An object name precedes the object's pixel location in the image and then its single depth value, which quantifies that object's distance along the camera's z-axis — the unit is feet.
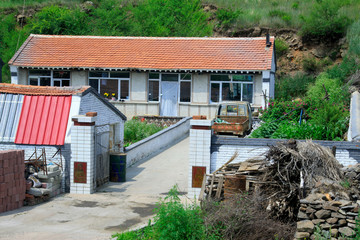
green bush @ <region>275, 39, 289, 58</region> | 128.26
